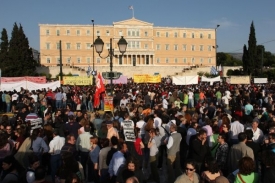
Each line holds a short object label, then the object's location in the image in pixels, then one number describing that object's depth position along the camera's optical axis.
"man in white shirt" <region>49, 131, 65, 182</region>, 7.11
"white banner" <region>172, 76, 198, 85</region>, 32.25
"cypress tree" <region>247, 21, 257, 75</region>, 57.72
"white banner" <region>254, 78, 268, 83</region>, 34.59
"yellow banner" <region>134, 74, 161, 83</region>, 39.06
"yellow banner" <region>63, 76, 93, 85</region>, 31.06
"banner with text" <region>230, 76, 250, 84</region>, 34.41
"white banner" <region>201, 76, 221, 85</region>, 36.29
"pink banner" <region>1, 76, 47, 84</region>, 25.17
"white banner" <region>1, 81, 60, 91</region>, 23.74
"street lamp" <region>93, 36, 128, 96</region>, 12.30
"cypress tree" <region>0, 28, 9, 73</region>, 58.52
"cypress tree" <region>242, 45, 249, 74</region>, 58.45
